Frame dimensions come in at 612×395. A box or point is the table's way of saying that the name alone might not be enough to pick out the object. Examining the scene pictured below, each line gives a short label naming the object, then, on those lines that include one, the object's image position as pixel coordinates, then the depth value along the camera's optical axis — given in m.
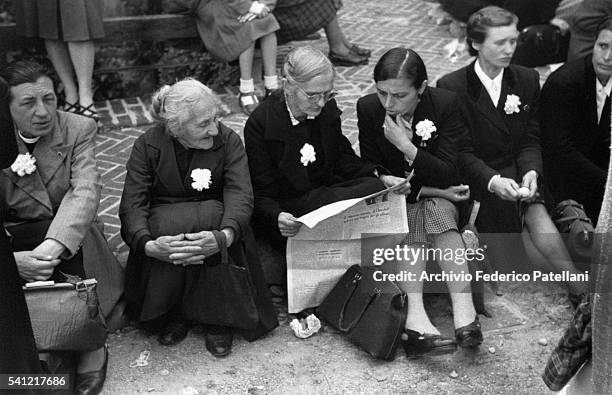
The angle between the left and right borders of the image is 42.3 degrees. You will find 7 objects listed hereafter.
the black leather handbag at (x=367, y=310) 3.92
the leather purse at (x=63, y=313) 3.50
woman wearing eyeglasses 4.13
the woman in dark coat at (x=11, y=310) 2.96
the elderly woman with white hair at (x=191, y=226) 3.88
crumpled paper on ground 4.14
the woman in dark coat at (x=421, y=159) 3.98
